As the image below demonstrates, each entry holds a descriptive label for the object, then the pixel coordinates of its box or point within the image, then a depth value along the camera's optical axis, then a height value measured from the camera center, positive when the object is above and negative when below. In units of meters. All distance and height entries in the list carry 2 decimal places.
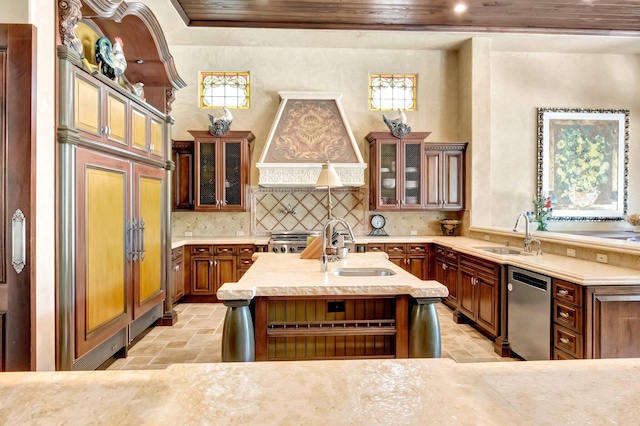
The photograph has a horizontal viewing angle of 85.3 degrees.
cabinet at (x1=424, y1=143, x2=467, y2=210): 5.40 +0.54
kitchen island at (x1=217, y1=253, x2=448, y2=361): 2.02 -0.67
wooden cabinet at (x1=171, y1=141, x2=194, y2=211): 5.23 +0.49
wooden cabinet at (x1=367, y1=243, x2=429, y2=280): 5.11 -0.66
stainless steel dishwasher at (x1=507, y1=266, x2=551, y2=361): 2.73 -0.87
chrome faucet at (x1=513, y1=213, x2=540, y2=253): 3.62 -0.33
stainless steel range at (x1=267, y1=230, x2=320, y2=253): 4.91 -0.46
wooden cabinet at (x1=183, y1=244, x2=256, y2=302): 4.95 -0.80
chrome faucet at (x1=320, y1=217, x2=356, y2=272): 2.45 -0.34
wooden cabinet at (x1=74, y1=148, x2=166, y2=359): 2.48 -0.29
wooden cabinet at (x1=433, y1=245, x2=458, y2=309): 4.37 -0.81
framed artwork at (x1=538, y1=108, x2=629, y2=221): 5.69 +0.79
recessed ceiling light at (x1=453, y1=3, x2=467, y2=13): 4.53 +2.68
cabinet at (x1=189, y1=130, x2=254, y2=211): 5.16 +0.60
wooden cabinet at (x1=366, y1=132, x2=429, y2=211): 5.31 +0.60
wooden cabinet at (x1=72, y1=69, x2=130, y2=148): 2.44 +0.77
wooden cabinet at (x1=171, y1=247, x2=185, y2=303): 4.51 -0.85
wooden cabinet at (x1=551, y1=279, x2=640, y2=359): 2.37 -0.76
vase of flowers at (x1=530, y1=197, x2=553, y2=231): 5.06 +0.00
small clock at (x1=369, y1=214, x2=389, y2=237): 5.72 -0.24
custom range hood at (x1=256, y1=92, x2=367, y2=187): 5.16 +1.03
